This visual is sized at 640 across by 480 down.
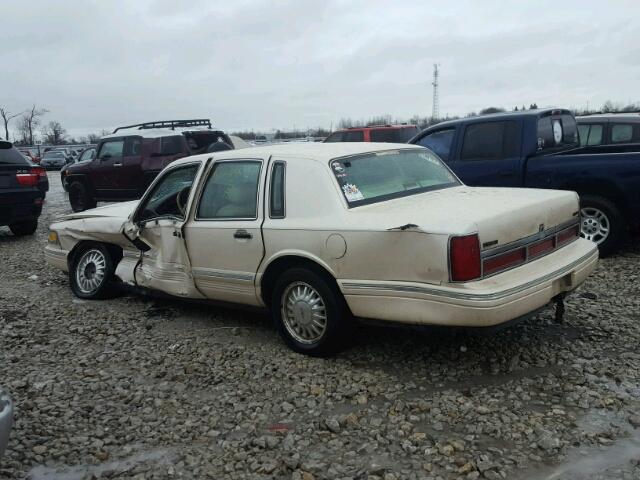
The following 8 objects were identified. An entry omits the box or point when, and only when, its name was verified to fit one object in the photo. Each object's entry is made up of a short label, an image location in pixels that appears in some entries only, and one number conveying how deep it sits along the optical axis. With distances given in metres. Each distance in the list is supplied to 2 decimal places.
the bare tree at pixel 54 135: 81.56
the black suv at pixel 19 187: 10.16
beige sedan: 3.68
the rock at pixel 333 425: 3.45
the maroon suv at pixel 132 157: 13.15
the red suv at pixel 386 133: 15.62
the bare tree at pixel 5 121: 72.88
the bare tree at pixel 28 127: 80.19
